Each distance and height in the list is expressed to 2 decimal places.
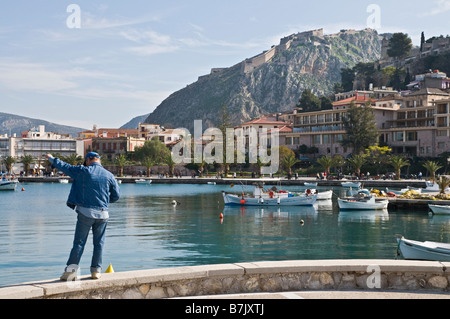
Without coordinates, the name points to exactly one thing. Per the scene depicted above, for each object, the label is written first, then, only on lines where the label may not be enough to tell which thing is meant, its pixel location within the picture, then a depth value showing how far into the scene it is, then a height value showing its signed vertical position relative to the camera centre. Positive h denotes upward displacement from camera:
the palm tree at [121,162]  109.69 +0.43
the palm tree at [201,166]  105.03 -0.54
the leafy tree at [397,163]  80.00 -0.14
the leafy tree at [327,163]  88.88 -0.06
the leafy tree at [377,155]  86.94 +1.33
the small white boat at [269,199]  51.00 -3.68
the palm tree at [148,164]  106.81 -0.04
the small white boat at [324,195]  57.91 -3.78
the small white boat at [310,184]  76.06 -3.28
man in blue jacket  8.40 -0.62
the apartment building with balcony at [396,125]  88.38 +7.38
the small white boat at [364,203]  46.34 -3.80
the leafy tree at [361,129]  92.00 +6.29
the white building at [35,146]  131.00 +4.94
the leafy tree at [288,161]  91.50 +0.35
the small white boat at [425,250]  15.88 -2.94
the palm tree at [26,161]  118.56 +0.85
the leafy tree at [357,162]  84.75 +0.08
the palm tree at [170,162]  106.94 +0.25
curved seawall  7.65 -1.88
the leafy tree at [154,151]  115.25 +2.94
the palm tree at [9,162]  116.62 +0.63
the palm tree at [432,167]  75.62 -0.77
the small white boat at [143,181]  93.62 -3.23
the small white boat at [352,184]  75.18 -3.26
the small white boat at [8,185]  79.38 -3.25
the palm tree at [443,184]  48.06 -2.14
